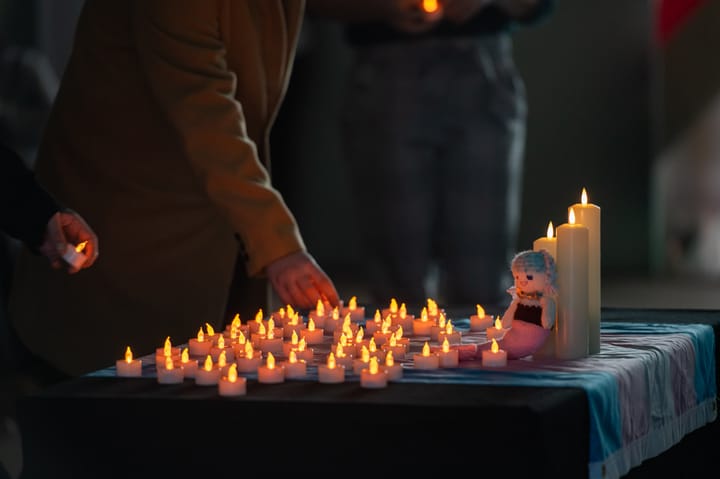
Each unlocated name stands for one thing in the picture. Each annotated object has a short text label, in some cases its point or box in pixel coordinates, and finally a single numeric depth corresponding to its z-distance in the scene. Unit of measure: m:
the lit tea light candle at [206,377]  4.28
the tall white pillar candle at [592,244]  4.64
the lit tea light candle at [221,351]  4.48
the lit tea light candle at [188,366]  4.36
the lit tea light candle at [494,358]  4.41
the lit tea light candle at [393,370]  4.29
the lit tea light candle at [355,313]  5.04
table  4.07
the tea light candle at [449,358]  4.42
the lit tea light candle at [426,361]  4.39
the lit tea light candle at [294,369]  4.34
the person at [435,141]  9.59
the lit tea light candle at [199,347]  4.57
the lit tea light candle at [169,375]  4.31
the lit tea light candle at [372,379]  4.23
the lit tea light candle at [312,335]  4.72
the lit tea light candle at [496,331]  4.67
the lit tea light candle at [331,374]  4.28
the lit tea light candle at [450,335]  4.69
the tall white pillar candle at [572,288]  4.50
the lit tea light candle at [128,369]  4.37
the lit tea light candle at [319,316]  4.90
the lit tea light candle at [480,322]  4.90
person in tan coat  5.22
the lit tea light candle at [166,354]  4.40
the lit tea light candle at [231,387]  4.19
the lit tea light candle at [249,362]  4.40
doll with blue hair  4.46
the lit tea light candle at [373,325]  4.85
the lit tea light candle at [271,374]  4.29
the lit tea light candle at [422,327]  4.84
